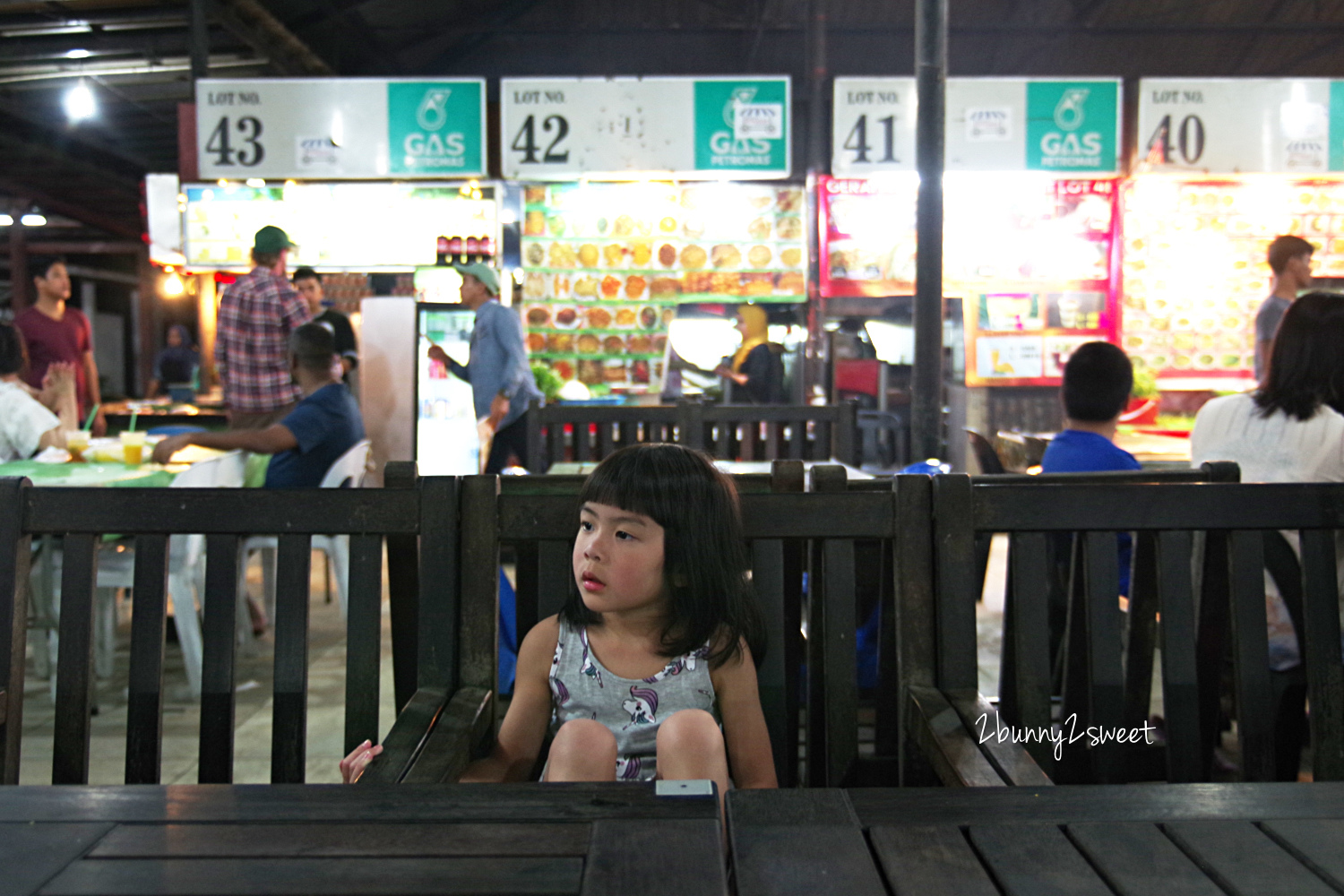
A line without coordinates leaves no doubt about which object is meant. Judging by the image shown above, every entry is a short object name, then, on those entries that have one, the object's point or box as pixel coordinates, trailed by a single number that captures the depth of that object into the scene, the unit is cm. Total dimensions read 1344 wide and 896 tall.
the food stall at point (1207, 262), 773
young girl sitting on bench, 153
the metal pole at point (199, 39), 785
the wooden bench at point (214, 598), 156
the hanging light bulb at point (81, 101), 885
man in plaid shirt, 512
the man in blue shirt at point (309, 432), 389
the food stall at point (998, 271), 757
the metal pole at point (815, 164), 757
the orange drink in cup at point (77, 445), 405
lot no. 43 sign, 688
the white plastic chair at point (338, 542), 404
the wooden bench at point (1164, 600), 155
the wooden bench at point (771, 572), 158
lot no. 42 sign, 682
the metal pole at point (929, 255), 333
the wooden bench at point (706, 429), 432
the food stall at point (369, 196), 644
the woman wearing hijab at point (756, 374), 700
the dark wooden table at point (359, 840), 87
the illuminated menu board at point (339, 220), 747
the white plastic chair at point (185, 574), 346
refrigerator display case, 640
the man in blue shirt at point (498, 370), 570
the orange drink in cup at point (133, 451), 396
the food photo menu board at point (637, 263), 758
